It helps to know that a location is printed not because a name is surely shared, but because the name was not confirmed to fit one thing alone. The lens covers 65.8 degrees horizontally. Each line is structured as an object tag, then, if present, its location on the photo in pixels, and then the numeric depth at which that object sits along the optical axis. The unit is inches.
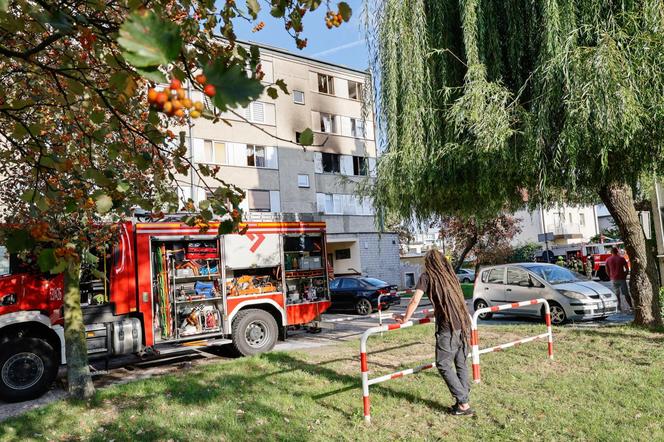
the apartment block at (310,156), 1083.9
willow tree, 269.4
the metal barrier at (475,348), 265.9
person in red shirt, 519.8
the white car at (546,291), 486.3
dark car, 743.7
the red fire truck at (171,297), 323.6
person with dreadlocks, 217.2
